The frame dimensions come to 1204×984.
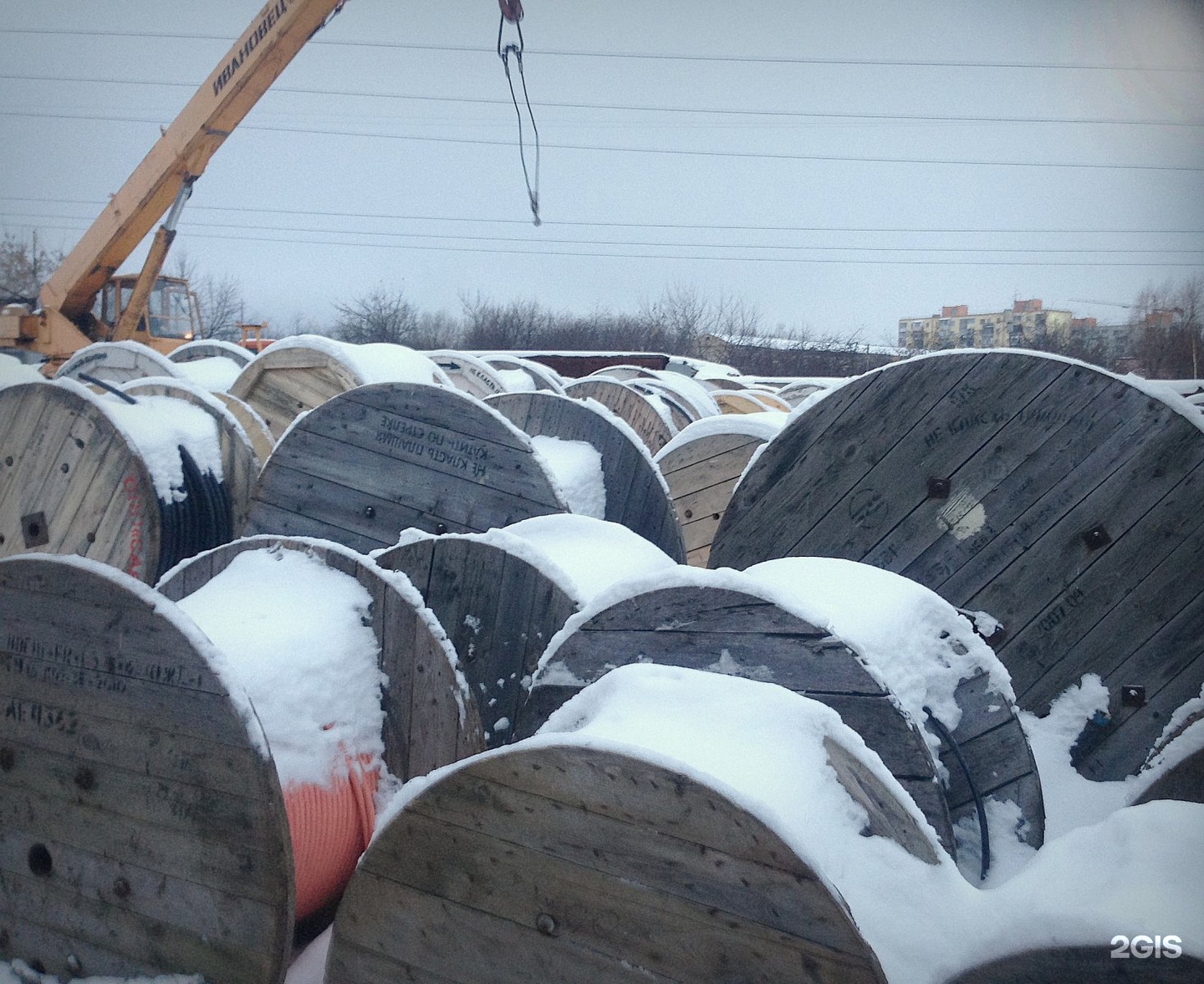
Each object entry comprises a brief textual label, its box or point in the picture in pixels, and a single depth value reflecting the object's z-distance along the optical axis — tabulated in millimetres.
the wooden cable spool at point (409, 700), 2844
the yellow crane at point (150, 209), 11328
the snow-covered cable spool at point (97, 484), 4465
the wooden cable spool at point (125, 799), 2201
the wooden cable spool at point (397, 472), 4516
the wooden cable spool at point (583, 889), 1652
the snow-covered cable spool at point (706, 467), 6207
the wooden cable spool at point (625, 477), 5219
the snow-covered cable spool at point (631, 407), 8773
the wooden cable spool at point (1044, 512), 3520
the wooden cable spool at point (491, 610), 3500
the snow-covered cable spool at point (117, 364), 8023
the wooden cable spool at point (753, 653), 2447
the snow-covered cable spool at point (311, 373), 6395
